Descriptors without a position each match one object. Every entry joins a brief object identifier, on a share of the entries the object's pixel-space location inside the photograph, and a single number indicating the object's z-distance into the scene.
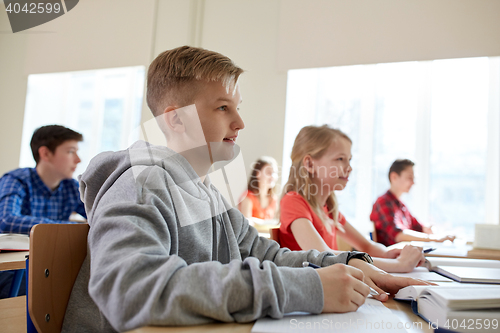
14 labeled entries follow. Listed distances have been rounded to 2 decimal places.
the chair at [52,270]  0.65
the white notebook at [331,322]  0.49
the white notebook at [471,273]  0.95
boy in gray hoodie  0.49
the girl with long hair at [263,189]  3.71
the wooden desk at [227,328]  0.47
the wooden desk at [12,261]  1.06
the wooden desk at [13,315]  0.89
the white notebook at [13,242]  1.26
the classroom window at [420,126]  3.69
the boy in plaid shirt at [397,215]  2.83
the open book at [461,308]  0.54
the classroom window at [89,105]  4.67
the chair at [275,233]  1.39
